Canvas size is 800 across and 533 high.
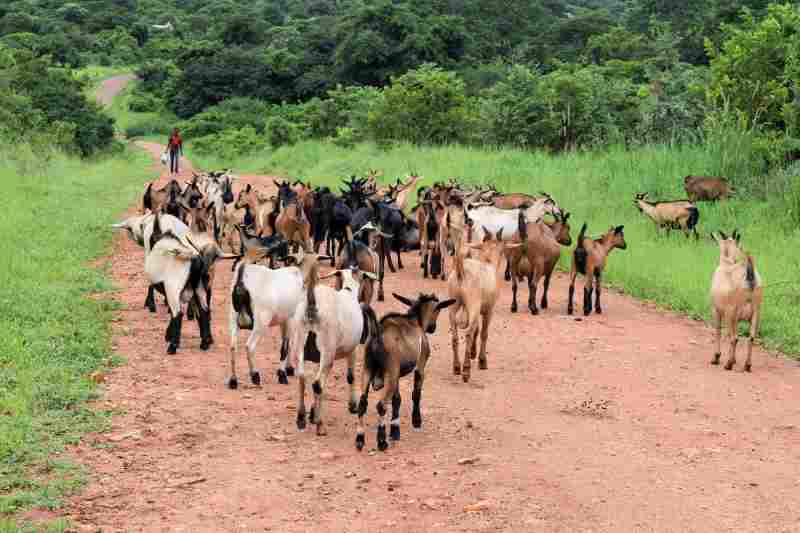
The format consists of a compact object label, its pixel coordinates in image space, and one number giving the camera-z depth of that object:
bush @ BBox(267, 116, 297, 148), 38.56
